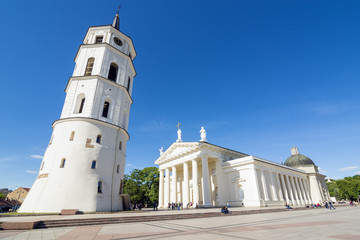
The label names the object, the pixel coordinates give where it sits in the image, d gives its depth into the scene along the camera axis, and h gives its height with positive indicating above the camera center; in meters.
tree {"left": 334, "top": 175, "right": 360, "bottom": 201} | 61.81 +1.45
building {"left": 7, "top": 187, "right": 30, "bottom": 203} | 75.81 +0.67
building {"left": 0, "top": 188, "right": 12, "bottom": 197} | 96.60 +2.49
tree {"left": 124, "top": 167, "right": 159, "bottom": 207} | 44.03 +2.14
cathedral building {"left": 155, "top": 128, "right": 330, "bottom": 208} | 30.29 +2.86
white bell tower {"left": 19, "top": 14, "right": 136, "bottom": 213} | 17.06 +6.21
